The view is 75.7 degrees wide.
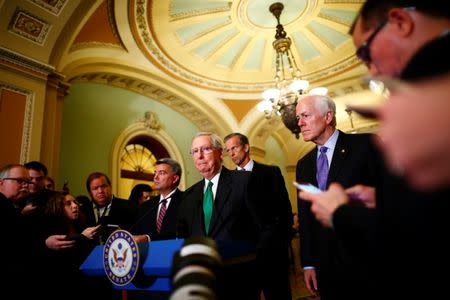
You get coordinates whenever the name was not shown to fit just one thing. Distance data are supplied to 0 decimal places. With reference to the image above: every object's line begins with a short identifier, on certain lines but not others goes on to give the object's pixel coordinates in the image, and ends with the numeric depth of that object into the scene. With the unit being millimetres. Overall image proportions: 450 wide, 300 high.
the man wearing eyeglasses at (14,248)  1877
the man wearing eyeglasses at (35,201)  2367
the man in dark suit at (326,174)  1599
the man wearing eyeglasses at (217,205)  1839
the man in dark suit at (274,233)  1861
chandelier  5086
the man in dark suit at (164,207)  2486
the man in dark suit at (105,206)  3239
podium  1191
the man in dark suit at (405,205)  521
